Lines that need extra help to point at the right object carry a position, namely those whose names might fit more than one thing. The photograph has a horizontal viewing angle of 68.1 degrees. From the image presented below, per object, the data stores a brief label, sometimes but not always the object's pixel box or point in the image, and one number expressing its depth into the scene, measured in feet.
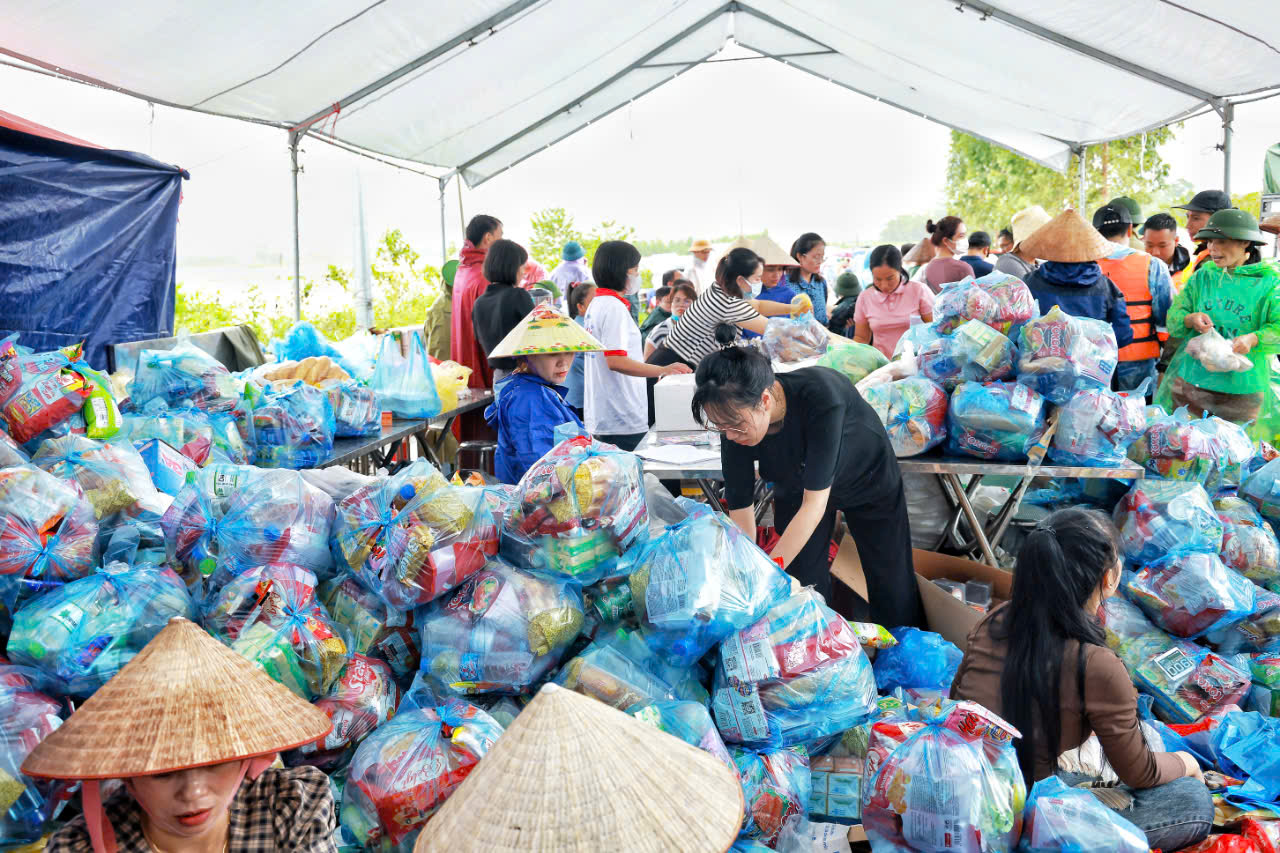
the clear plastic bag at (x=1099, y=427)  12.05
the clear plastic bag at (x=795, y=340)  16.31
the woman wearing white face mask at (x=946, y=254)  19.72
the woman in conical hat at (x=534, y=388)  11.50
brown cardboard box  10.23
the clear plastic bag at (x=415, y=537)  7.45
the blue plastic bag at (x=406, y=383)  16.17
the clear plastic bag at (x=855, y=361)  14.66
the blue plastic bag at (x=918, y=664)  9.09
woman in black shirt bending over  8.30
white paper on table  12.83
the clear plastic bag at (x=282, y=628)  6.79
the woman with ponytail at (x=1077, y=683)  6.31
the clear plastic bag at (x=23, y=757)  5.90
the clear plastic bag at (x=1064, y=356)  12.09
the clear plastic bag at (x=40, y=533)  7.24
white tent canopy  16.06
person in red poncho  18.63
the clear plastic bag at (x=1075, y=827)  5.49
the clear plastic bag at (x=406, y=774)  6.19
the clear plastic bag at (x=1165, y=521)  11.00
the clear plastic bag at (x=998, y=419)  12.09
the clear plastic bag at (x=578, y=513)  7.58
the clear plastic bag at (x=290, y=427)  13.33
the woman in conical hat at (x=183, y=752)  4.45
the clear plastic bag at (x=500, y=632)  7.24
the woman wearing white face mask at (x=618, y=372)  14.51
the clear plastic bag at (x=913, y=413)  12.61
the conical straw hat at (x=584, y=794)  3.76
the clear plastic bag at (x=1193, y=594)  10.11
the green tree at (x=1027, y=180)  46.11
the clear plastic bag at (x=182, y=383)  13.30
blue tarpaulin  14.96
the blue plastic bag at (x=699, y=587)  7.11
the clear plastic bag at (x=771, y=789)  6.84
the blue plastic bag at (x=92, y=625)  6.81
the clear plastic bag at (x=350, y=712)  6.89
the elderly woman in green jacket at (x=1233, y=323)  13.67
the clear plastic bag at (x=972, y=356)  12.50
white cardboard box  14.11
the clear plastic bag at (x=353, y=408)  14.58
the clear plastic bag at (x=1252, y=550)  11.22
